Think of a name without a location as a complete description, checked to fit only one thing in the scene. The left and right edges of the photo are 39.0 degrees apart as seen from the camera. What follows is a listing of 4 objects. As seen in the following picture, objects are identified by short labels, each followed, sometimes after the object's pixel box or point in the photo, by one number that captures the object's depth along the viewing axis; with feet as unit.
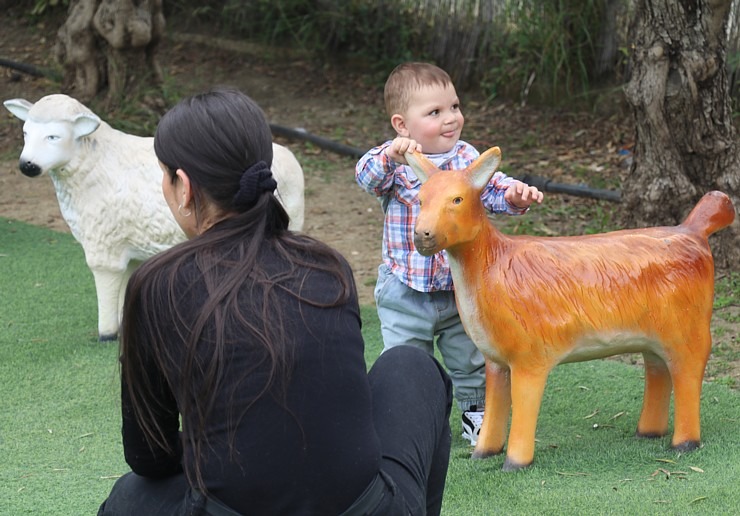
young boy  11.96
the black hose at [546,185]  23.63
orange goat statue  10.69
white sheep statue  15.53
